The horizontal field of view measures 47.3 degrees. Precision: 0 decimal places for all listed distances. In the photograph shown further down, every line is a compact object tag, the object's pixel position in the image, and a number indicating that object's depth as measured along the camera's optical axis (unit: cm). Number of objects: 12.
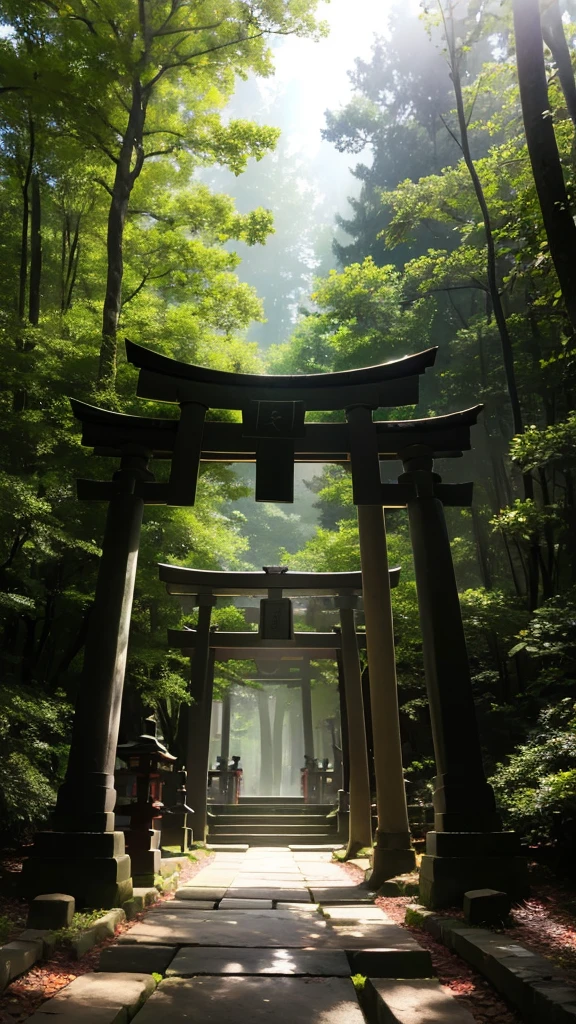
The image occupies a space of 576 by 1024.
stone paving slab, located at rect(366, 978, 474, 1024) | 297
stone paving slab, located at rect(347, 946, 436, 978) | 379
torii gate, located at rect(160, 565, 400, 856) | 990
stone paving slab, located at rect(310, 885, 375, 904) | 637
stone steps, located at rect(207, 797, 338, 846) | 1386
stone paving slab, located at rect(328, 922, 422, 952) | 421
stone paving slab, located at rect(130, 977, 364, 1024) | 304
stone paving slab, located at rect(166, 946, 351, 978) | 376
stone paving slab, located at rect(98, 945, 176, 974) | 383
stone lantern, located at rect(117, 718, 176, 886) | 672
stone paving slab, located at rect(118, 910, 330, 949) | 445
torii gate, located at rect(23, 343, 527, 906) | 539
